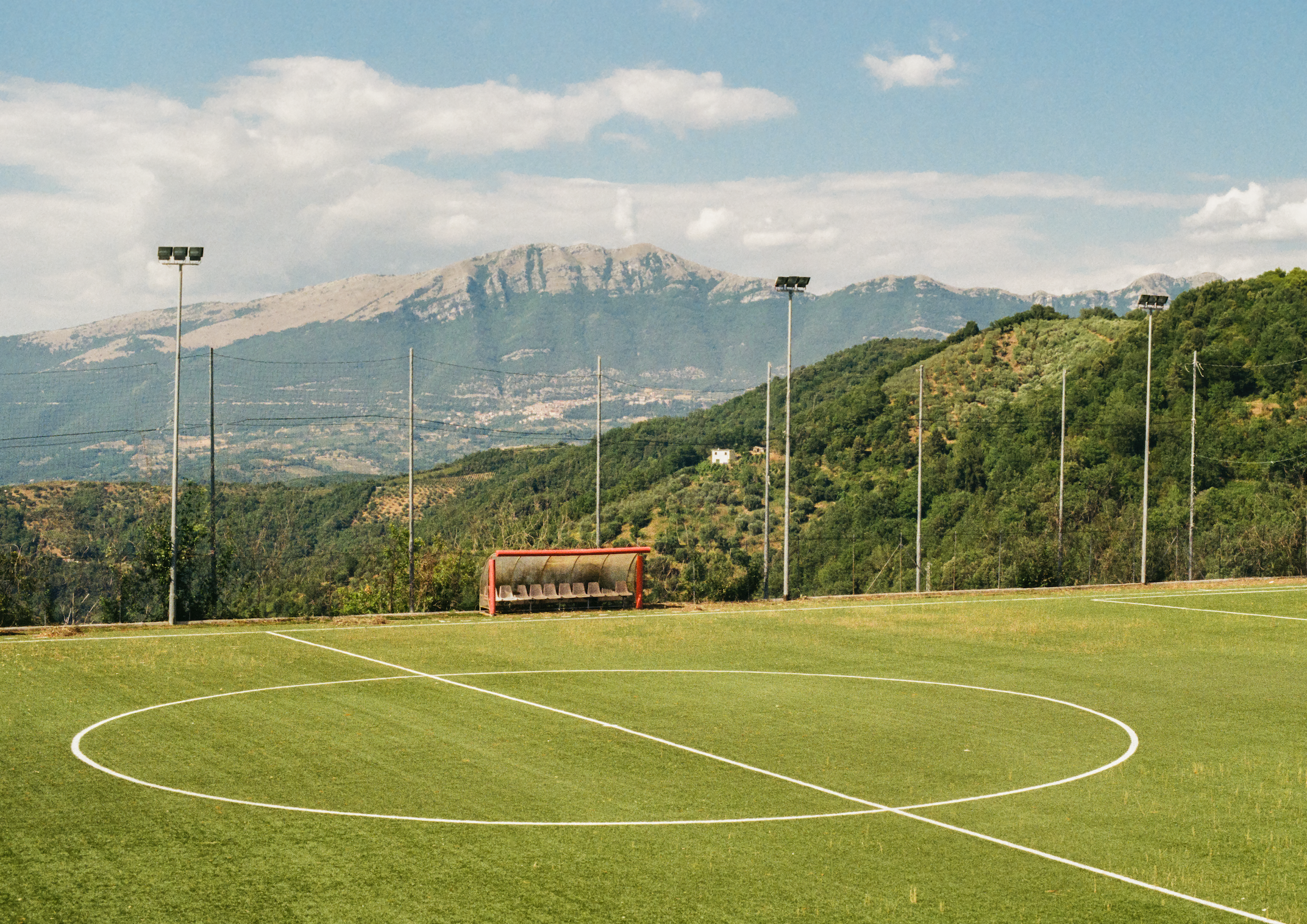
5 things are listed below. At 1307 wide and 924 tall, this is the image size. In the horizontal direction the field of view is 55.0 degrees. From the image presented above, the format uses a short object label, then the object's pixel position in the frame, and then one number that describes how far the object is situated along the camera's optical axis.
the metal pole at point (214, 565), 33.00
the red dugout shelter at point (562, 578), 33.97
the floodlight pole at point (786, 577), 36.41
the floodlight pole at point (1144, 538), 42.22
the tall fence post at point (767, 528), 36.41
